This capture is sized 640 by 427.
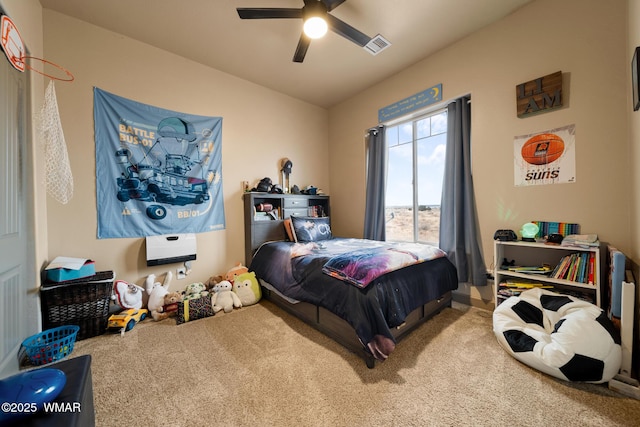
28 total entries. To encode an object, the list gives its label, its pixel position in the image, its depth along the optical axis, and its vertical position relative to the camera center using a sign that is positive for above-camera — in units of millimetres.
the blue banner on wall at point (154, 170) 2371 +452
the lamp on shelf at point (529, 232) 2125 -228
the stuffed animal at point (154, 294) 2420 -882
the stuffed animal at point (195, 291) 2551 -924
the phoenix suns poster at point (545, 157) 2061 +458
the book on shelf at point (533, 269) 2027 -555
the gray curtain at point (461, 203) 2555 +49
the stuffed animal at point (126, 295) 2266 -832
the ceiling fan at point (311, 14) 1872 +1575
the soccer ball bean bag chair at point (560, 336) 1392 -874
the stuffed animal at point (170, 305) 2463 -1004
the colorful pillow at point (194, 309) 2345 -1020
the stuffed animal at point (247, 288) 2732 -936
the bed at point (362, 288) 1650 -681
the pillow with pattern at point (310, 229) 3166 -284
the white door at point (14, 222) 1456 -76
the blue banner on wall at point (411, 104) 2854 +1372
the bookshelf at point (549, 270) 1814 -542
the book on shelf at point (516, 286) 2088 -720
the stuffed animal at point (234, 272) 2927 -794
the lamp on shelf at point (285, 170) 3678 +608
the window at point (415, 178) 3025 +418
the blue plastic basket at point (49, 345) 1675 -1002
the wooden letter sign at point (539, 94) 2072 +1031
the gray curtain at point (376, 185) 3488 +348
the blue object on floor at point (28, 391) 578 -477
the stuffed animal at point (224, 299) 2572 -994
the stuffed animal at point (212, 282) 2908 -897
